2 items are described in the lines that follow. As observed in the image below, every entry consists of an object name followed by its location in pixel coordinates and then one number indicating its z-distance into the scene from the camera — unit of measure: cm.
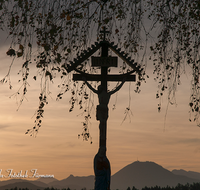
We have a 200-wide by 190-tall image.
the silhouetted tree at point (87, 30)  655
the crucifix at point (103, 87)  682
